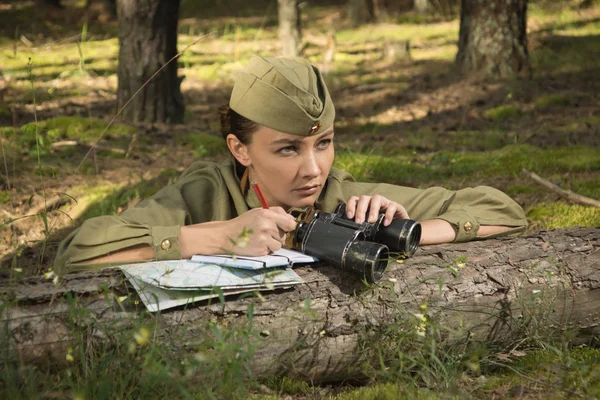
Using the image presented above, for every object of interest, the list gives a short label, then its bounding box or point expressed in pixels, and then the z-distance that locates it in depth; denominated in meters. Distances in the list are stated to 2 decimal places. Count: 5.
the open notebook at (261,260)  3.21
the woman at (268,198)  3.51
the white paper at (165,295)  3.05
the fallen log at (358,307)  3.01
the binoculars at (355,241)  3.25
